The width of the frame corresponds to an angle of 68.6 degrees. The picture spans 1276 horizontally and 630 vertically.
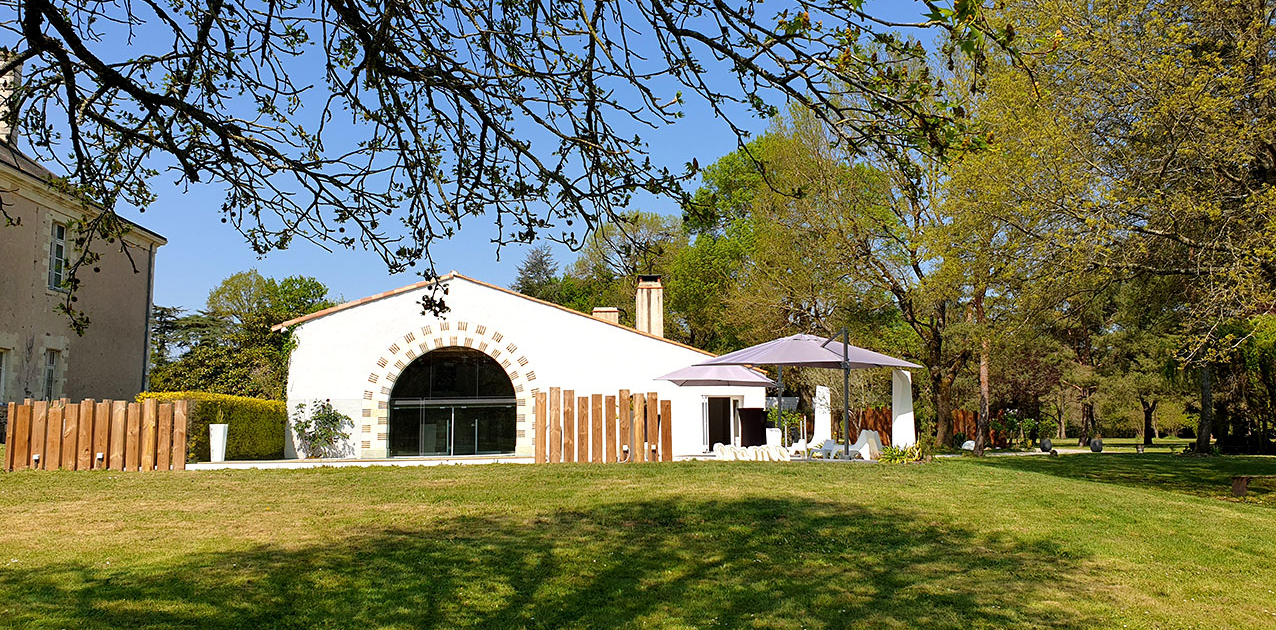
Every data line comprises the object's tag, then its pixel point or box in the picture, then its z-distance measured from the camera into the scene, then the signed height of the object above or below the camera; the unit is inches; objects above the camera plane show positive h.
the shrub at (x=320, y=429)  914.1 -9.1
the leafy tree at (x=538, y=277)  1929.1 +293.8
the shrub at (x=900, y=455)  632.4 -27.2
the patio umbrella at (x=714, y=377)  805.2 +34.0
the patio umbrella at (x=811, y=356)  649.0 +42.8
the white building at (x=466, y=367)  935.0 +51.9
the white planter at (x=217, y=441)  689.0 -15.1
